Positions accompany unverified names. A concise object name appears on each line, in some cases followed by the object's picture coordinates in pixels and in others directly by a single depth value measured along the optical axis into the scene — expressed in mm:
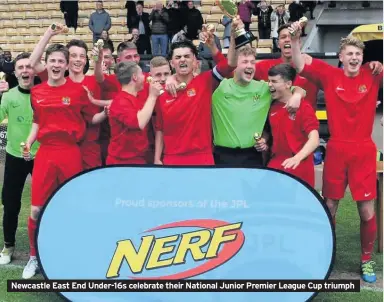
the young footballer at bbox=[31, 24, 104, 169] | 4596
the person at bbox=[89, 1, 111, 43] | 15220
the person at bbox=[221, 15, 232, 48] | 13708
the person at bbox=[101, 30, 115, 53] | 13400
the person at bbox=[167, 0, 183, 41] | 13977
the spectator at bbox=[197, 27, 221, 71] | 9789
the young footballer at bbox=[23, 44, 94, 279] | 4457
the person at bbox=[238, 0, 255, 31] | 14070
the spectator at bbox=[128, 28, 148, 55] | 14367
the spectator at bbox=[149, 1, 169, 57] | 13766
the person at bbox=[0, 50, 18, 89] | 9062
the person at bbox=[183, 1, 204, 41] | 13961
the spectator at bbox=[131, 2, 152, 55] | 14562
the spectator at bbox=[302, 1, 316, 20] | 16781
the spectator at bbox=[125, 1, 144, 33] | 15500
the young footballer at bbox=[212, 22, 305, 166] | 4312
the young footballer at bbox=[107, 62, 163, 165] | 4160
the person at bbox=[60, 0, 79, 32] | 16609
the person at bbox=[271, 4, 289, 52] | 14384
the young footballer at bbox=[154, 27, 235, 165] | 4301
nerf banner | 3971
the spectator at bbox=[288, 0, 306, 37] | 14695
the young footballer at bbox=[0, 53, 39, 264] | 4996
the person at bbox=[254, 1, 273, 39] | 14828
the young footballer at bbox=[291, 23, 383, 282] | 4547
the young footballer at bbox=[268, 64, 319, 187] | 4375
